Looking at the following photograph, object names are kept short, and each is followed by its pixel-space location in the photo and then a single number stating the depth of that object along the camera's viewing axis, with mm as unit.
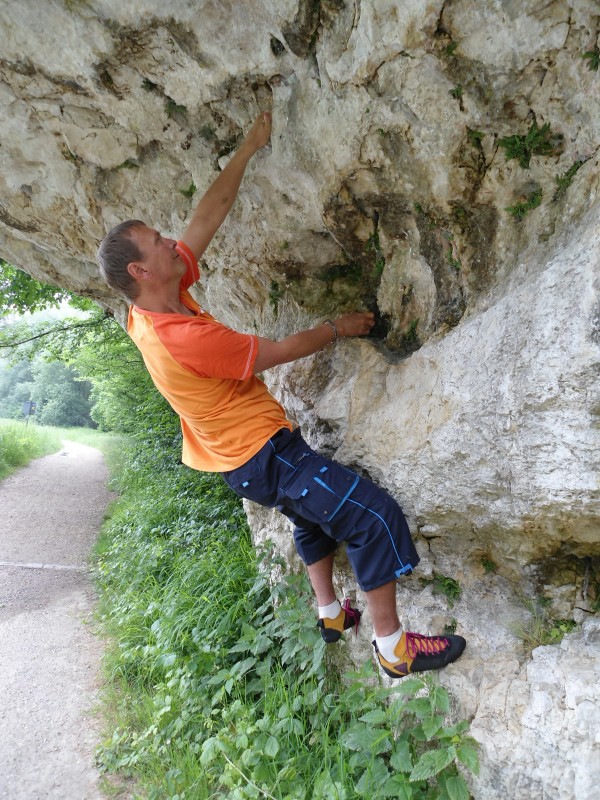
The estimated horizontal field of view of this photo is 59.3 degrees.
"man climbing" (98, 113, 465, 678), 2404
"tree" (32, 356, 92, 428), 43250
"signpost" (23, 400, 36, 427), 16394
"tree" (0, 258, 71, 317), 8977
